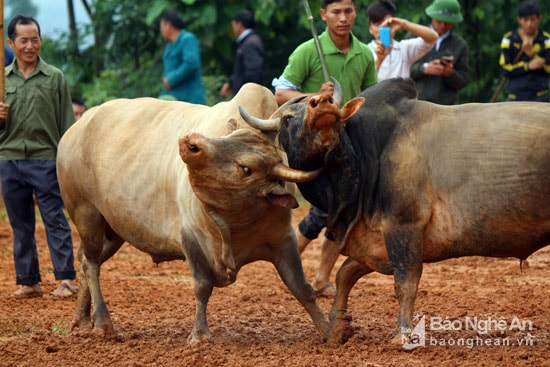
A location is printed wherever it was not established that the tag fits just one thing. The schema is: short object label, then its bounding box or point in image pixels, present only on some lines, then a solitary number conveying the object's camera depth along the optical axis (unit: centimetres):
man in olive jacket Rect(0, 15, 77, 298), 1688
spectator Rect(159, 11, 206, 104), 2436
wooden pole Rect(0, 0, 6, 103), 1527
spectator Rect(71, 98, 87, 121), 2750
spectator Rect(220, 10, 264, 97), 2544
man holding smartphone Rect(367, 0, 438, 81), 1857
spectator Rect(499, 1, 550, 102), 2207
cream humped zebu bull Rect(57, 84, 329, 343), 1180
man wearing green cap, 2004
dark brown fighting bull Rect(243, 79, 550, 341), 1137
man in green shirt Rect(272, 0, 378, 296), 1502
